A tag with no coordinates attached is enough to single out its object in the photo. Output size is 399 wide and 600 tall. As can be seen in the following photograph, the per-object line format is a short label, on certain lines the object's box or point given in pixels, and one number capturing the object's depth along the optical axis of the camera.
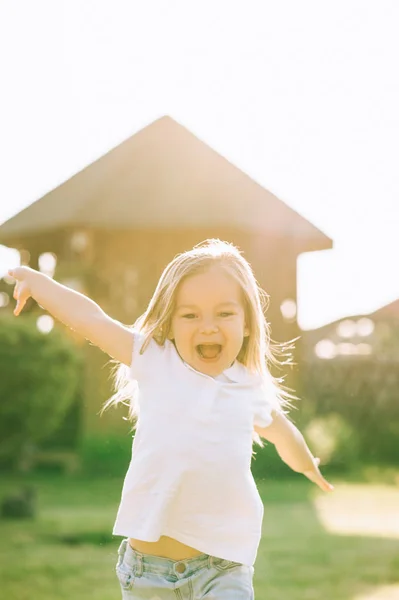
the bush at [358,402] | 14.85
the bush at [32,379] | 10.52
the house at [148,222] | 14.58
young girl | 2.95
